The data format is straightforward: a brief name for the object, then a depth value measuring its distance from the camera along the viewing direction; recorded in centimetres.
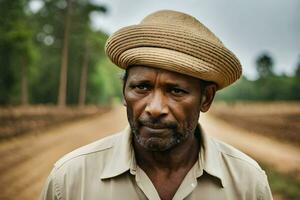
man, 215
